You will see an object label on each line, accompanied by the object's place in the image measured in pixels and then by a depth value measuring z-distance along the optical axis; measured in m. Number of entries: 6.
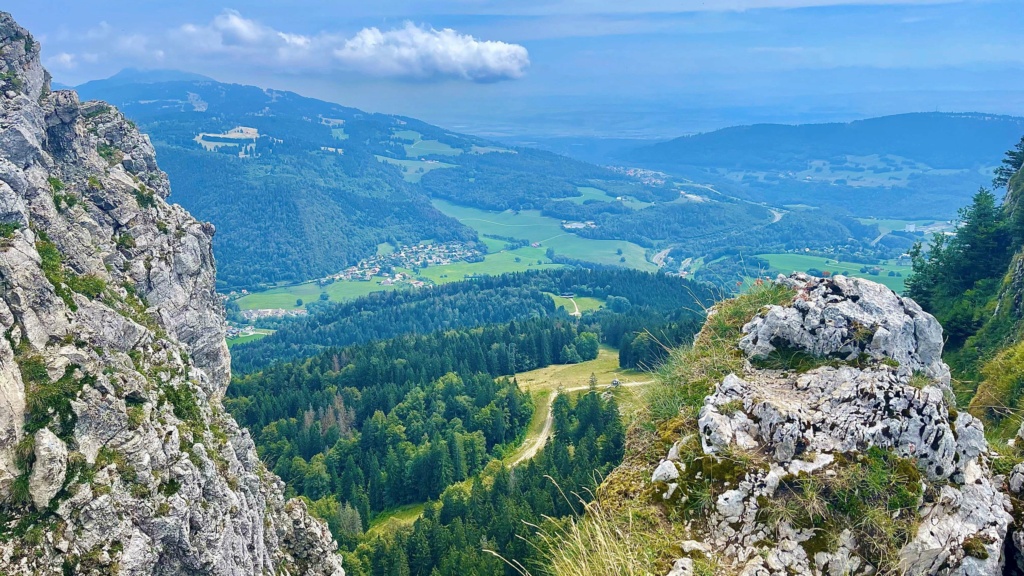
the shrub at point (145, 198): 54.44
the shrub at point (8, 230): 33.25
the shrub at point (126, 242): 50.22
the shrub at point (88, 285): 38.03
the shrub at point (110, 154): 56.81
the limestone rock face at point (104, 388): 27.98
